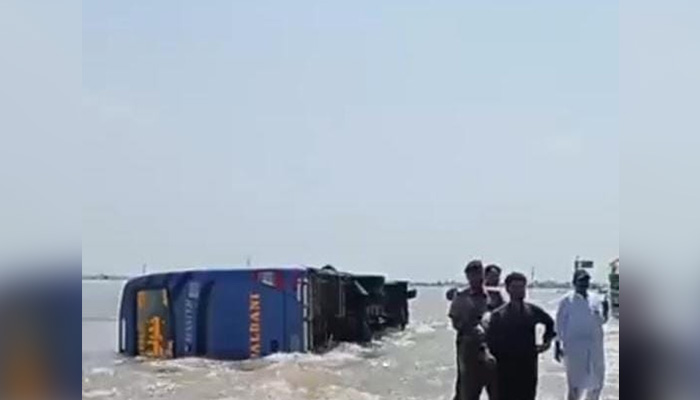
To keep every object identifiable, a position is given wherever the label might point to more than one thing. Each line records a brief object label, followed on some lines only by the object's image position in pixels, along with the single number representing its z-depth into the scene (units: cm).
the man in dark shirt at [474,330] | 783
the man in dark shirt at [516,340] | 793
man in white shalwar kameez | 816
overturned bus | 1942
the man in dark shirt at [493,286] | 815
